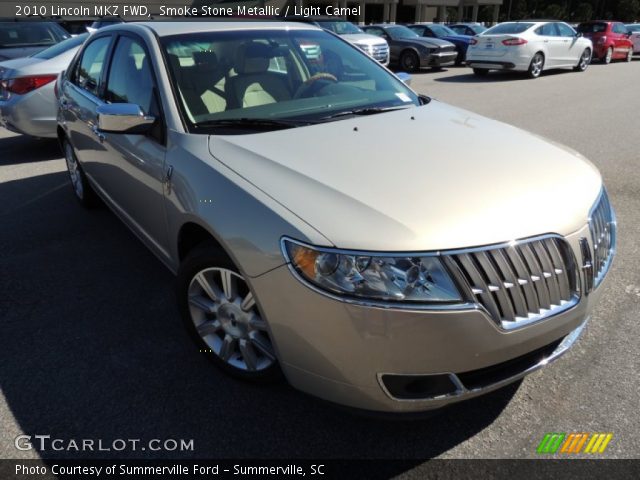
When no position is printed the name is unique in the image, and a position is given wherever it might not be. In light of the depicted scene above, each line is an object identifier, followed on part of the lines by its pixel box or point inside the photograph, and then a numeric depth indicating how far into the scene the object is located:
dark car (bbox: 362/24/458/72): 16.09
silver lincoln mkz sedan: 1.88
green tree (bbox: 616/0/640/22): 51.50
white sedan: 14.23
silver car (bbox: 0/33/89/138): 6.52
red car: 19.56
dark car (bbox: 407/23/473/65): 18.25
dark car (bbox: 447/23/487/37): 21.81
